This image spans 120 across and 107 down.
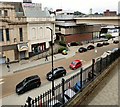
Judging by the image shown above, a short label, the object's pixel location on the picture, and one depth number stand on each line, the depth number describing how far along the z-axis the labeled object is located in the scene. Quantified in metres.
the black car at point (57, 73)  12.39
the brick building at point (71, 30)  26.20
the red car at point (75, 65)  15.09
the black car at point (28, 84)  10.29
